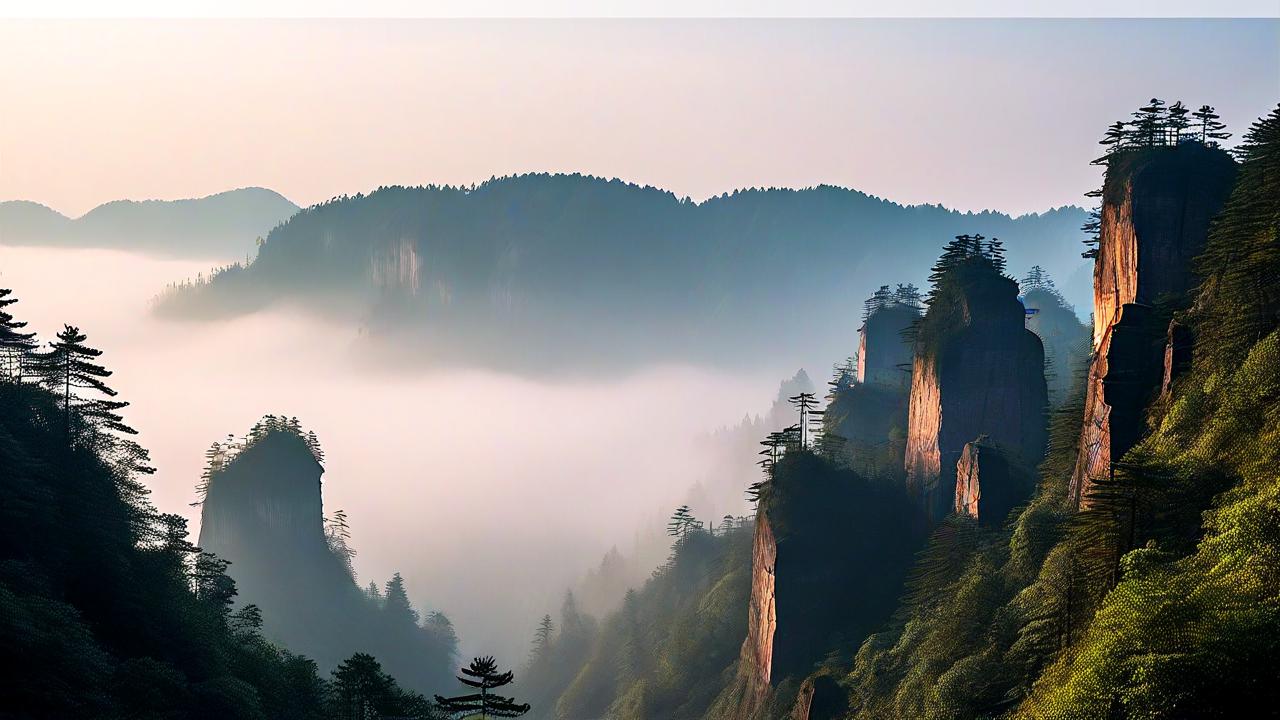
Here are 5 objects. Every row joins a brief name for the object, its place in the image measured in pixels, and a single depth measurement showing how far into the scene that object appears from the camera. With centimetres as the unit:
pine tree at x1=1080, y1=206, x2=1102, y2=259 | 10974
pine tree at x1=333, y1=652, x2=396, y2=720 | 9300
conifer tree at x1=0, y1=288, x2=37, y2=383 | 8744
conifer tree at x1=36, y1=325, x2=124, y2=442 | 8731
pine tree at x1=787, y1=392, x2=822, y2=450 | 14675
